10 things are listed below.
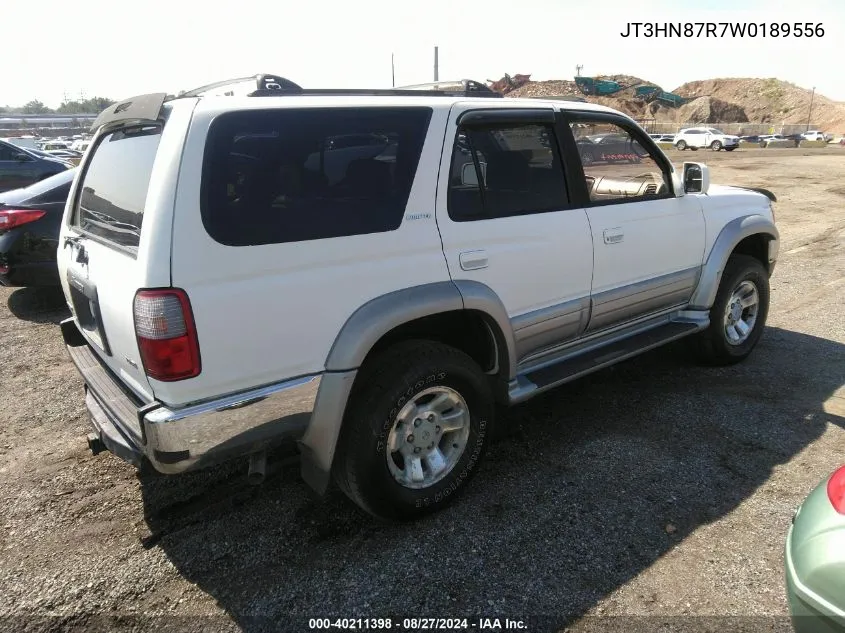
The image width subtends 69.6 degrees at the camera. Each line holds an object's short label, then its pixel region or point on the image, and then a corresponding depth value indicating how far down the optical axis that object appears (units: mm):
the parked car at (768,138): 50894
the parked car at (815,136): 55800
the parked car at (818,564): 1803
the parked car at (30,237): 6117
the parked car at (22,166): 10250
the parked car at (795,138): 48903
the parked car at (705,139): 38375
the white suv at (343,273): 2250
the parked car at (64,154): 21944
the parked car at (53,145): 36506
